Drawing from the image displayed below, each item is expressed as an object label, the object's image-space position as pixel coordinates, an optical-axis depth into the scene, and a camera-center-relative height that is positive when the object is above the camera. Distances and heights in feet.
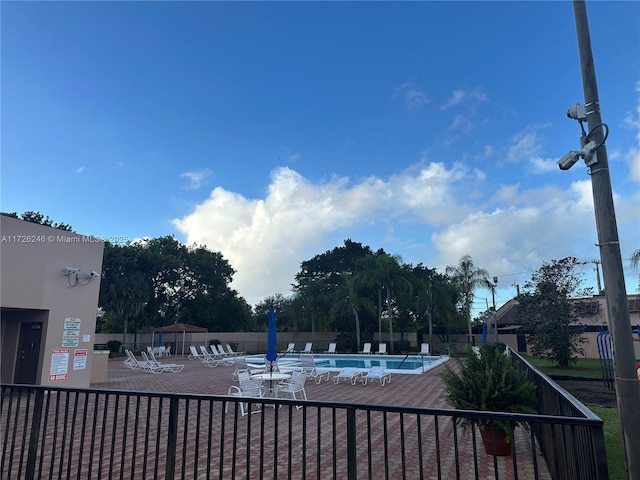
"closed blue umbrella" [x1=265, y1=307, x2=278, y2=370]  31.85 -1.23
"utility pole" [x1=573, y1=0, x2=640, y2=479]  11.92 +1.69
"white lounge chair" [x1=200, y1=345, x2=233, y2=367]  66.38 -6.09
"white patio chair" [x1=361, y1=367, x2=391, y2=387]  40.24 -4.87
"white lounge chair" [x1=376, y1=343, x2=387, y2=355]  81.97 -4.68
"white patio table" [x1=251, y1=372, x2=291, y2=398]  28.53 -3.71
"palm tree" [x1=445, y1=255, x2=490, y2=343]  103.81 +11.72
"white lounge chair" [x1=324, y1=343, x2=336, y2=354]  88.54 -5.08
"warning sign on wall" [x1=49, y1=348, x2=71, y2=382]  32.57 -3.14
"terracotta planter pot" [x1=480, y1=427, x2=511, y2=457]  15.92 -4.54
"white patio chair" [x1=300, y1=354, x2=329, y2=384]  43.86 -5.06
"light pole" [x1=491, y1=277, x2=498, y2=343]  96.12 +8.34
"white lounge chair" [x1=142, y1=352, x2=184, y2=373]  52.75 -5.84
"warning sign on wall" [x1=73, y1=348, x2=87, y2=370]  34.55 -2.90
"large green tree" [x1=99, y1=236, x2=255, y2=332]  108.78 +11.87
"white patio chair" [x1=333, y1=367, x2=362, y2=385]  40.81 -4.94
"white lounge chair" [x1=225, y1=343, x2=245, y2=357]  80.50 -6.05
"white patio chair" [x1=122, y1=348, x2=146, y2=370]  54.28 -5.40
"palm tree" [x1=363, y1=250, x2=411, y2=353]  91.91 +10.76
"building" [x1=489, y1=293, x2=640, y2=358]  56.92 +0.04
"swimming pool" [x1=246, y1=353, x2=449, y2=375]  65.98 -6.34
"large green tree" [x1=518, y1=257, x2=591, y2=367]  51.78 +2.00
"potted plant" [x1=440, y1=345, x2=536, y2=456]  15.58 -2.50
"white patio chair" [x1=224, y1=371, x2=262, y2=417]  26.35 -4.11
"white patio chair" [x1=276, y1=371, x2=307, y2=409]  29.04 -4.50
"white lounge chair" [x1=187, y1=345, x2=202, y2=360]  86.00 -6.96
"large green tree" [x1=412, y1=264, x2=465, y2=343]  97.45 +5.15
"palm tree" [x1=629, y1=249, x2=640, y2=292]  38.96 +6.03
